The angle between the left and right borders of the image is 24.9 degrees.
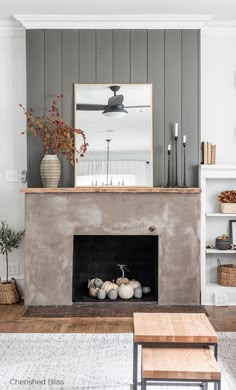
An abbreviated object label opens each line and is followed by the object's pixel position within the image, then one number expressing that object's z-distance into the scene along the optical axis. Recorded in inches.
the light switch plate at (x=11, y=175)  202.8
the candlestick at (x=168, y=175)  192.6
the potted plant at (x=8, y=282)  194.4
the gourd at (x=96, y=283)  196.1
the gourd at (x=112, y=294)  191.2
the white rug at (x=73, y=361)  117.5
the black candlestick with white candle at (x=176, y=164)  194.4
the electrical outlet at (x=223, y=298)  193.8
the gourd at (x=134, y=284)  196.7
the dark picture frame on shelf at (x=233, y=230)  202.4
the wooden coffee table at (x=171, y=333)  100.9
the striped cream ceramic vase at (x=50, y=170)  186.1
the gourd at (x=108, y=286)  193.8
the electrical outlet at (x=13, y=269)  204.5
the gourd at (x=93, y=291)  193.9
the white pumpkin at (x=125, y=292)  192.4
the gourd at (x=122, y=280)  197.2
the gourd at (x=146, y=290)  198.2
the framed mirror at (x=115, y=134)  193.5
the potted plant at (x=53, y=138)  186.9
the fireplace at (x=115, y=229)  189.0
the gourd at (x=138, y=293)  194.1
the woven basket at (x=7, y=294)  194.9
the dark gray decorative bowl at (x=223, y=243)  195.2
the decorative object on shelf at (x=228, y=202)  195.6
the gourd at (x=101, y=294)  191.5
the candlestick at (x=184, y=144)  191.2
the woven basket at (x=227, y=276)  194.4
